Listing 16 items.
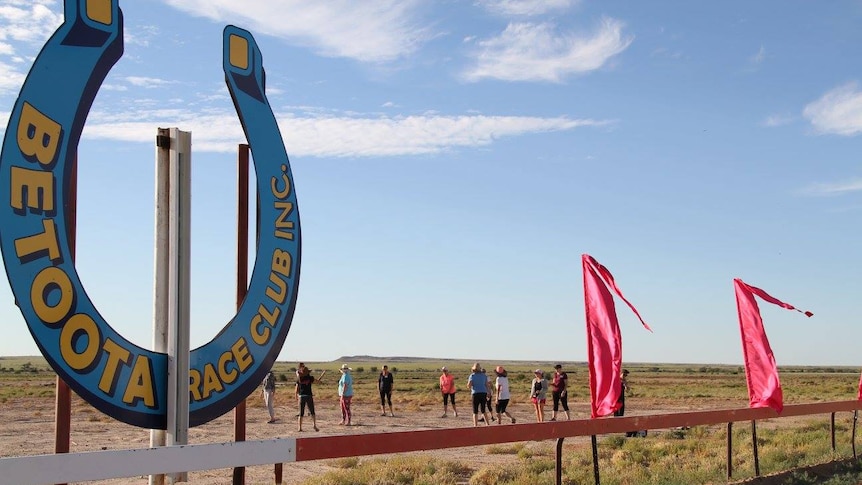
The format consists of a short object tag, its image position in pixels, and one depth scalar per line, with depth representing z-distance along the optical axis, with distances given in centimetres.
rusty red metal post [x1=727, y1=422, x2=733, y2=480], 1140
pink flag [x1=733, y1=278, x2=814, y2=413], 1273
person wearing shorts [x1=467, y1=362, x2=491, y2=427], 2056
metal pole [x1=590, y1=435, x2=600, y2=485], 998
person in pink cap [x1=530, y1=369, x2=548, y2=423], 2116
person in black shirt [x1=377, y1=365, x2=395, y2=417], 2530
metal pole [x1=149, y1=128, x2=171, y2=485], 648
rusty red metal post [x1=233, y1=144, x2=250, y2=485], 741
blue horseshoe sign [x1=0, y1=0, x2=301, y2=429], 533
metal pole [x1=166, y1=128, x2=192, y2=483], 625
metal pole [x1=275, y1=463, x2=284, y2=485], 1110
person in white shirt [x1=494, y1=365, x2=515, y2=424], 2106
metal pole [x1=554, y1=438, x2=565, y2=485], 948
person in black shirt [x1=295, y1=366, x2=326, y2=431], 1962
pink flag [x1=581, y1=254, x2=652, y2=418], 1022
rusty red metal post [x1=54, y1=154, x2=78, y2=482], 571
